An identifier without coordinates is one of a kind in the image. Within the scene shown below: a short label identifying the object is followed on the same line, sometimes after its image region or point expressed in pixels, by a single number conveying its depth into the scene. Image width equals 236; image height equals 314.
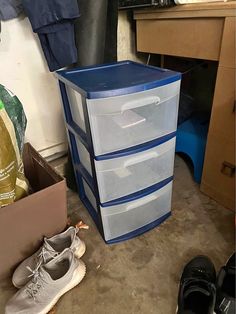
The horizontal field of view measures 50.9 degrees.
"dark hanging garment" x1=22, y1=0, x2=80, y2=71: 0.81
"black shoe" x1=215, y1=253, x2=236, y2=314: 0.64
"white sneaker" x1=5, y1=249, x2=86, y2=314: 0.74
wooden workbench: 0.84
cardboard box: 0.77
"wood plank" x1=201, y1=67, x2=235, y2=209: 0.90
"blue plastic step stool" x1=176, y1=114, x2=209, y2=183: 1.17
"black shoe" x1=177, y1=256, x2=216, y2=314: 0.67
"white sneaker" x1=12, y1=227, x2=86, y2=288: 0.81
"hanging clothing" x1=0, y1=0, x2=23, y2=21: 0.85
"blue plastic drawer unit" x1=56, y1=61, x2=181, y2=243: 0.69
